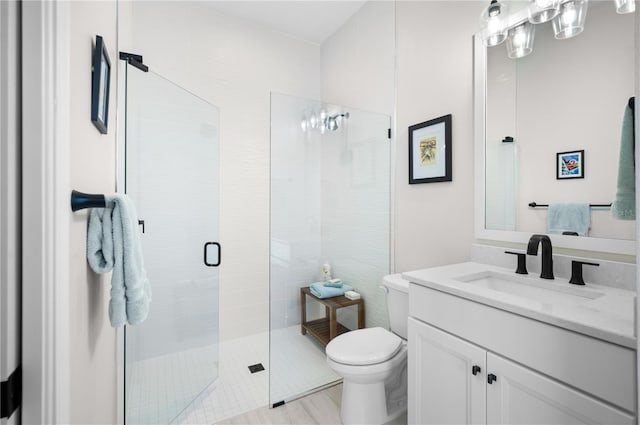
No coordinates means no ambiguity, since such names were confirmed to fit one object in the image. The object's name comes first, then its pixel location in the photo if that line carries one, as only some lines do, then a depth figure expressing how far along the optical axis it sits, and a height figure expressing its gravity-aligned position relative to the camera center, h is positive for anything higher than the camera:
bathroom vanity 0.81 -0.45
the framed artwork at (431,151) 1.82 +0.40
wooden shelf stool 2.17 -0.80
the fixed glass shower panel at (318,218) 1.97 -0.04
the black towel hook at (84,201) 0.72 +0.03
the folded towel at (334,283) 2.27 -0.54
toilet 1.58 -0.82
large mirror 1.19 +0.39
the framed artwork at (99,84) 0.96 +0.42
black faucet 1.30 -0.18
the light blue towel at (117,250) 0.86 -0.11
